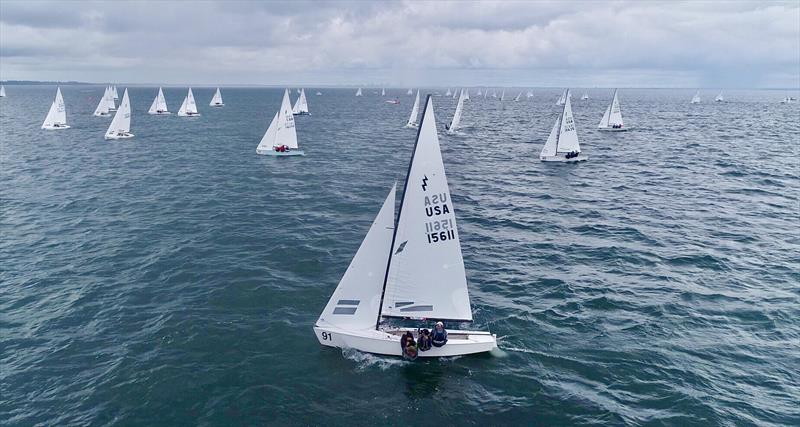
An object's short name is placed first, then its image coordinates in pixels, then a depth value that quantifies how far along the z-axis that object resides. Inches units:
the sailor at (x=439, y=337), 953.6
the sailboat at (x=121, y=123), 3774.6
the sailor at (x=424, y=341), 957.2
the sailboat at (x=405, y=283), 940.0
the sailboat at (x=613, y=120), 4726.9
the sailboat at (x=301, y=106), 6515.8
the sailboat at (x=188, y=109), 5836.6
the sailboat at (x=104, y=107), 5698.8
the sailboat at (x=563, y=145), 2987.2
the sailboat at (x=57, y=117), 4384.8
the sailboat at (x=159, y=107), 6122.5
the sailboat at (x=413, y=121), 4832.9
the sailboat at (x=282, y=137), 3036.4
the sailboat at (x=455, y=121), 4570.1
